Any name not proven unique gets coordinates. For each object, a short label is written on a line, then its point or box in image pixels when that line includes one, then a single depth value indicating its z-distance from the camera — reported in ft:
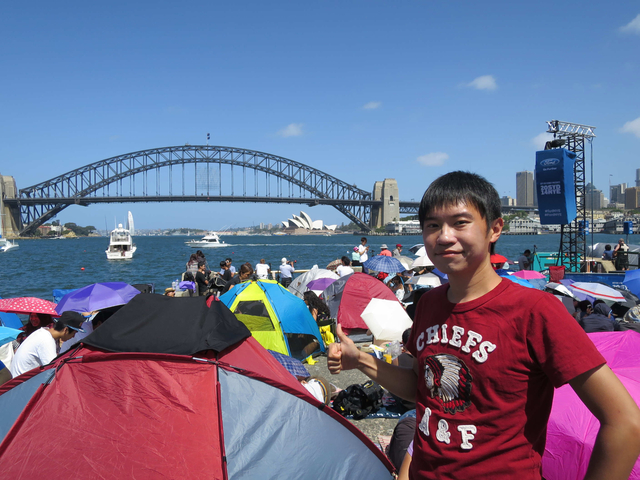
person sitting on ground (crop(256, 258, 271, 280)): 40.78
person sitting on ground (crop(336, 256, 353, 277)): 36.91
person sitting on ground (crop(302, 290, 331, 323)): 24.06
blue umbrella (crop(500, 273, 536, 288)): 27.78
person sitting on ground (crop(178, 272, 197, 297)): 35.87
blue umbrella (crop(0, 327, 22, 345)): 18.03
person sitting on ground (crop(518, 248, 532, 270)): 50.57
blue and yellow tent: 19.76
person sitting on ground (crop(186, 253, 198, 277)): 44.51
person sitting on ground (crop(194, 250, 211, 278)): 38.79
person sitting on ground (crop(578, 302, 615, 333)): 17.33
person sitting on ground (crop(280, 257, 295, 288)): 42.52
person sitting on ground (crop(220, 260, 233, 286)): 37.94
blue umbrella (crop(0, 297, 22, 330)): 24.25
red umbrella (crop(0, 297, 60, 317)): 17.56
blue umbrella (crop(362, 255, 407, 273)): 37.45
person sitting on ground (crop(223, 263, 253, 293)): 29.40
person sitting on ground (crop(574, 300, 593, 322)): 22.27
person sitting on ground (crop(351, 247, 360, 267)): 49.90
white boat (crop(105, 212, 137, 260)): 145.33
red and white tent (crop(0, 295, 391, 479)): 7.45
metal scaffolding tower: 49.42
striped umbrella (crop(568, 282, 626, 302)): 27.43
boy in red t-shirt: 3.38
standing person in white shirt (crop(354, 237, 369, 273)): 46.54
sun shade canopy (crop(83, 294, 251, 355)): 9.09
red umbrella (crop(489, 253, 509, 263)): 33.81
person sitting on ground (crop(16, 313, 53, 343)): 16.37
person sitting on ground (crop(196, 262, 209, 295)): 35.70
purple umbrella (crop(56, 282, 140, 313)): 21.61
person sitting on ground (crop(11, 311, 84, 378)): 13.64
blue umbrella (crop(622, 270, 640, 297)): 31.48
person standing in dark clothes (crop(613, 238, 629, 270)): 48.75
